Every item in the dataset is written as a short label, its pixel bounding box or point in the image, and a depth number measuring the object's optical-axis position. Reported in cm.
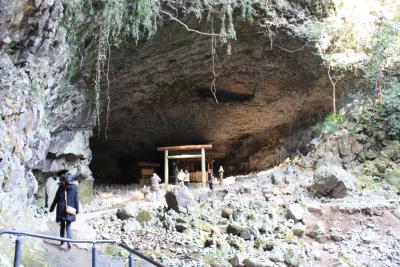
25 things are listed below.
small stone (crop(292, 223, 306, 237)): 831
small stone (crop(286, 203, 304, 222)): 886
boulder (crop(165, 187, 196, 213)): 899
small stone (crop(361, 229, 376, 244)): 810
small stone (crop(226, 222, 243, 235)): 802
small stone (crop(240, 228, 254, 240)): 792
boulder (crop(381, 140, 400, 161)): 1187
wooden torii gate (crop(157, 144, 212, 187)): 1480
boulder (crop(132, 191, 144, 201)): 1263
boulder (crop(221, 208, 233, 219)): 884
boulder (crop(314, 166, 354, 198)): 1015
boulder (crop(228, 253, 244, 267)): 675
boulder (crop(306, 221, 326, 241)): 828
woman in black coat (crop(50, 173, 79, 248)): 578
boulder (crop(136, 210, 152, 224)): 850
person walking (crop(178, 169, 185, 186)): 1456
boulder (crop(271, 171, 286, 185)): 1183
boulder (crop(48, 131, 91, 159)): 1138
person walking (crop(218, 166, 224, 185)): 1480
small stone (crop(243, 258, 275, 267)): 659
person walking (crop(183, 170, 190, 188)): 1500
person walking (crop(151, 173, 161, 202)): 1182
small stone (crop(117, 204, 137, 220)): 856
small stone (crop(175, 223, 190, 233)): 802
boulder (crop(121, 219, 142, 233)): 798
